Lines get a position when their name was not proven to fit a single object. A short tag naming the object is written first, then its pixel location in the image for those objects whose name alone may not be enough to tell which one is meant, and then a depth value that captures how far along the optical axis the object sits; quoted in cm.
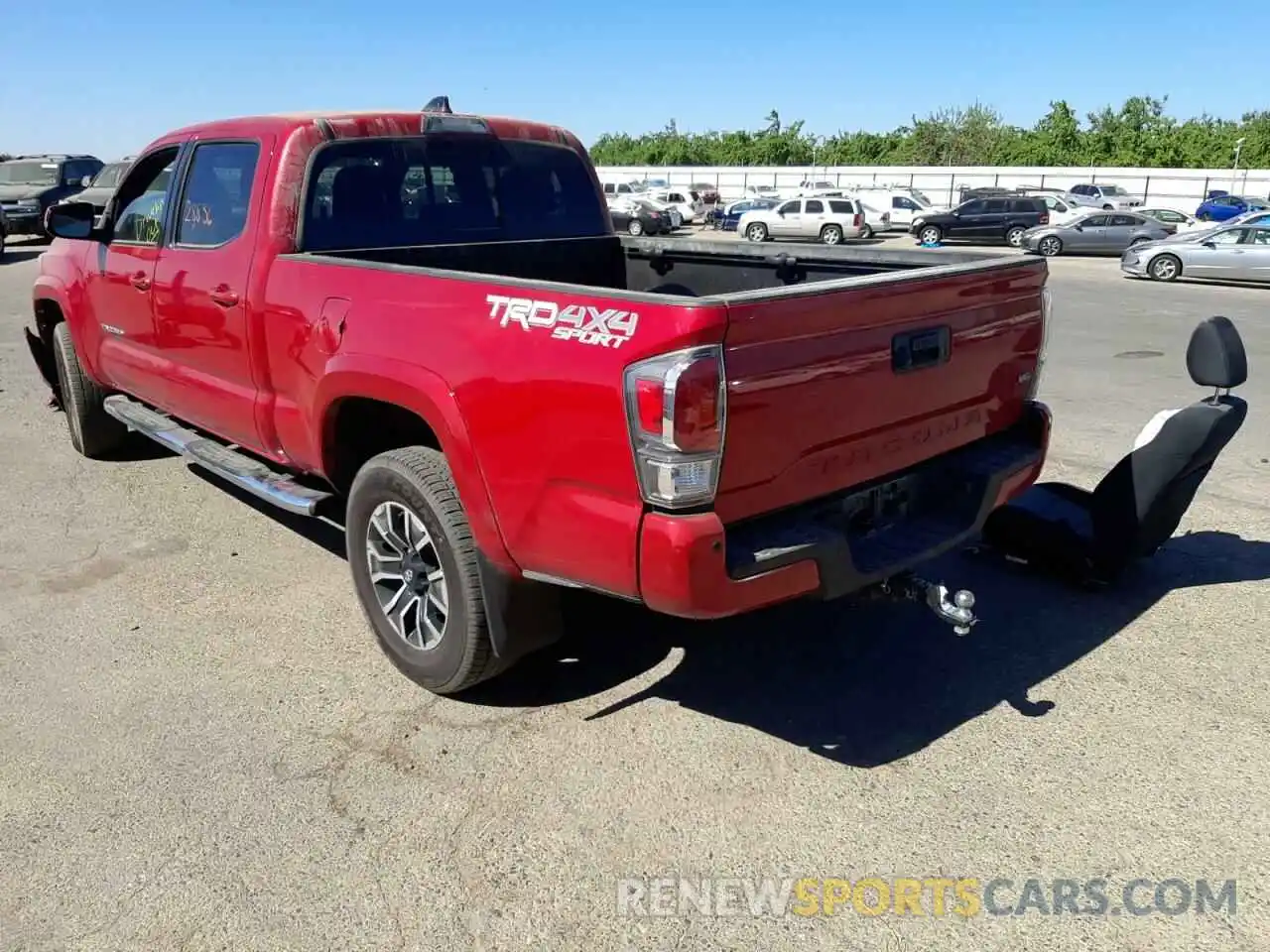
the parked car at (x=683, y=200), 4209
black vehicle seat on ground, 427
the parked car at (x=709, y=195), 4684
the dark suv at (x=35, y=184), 2409
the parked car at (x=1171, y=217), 3450
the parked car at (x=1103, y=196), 4022
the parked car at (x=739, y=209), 3531
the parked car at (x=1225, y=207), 3878
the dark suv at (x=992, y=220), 3178
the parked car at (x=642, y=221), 3609
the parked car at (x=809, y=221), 3175
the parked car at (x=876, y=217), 3700
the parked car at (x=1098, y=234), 2847
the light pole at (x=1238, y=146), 6500
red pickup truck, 274
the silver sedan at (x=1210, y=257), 1975
